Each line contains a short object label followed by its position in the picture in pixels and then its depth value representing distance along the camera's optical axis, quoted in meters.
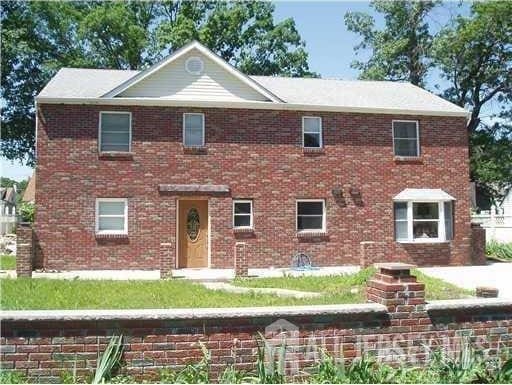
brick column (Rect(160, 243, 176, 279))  15.98
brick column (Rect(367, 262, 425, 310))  6.26
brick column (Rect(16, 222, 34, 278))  15.81
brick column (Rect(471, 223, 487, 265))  21.36
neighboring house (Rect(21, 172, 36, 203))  47.97
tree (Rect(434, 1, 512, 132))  34.41
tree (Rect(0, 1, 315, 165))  34.53
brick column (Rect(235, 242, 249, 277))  16.09
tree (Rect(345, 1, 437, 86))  38.75
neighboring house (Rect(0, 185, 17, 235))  36.77
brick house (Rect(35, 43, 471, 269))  18.41
